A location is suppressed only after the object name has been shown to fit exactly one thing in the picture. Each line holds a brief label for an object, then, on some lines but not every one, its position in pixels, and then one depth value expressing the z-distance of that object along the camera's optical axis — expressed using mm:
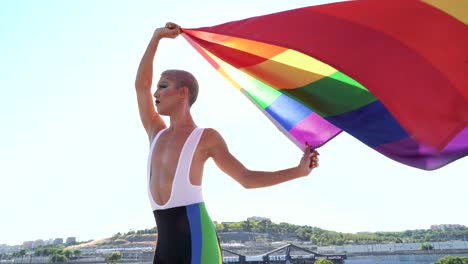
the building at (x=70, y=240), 160325
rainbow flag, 2578
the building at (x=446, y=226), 137250
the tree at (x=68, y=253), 92506
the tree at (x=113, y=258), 79812
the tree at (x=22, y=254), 103025
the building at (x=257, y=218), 130125
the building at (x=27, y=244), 174250
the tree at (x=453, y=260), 54938
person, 2379
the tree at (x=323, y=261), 59500
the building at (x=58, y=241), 166762
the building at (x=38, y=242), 175288
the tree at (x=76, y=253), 95462
